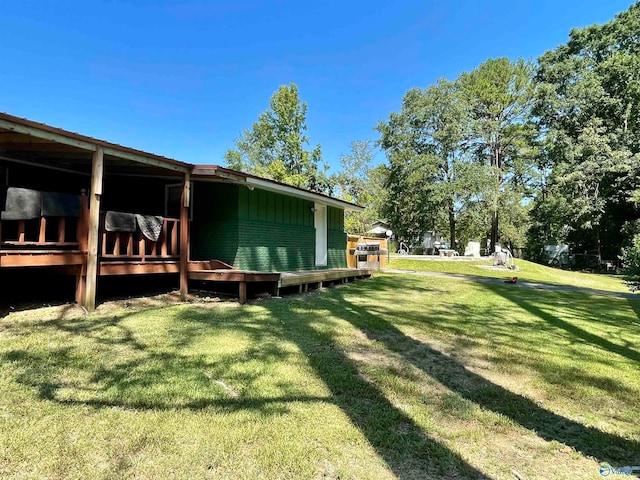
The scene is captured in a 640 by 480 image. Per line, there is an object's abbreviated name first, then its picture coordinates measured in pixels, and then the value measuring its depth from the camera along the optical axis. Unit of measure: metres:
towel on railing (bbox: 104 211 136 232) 6.08
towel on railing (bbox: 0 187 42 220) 5.11
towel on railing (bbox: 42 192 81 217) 5.41
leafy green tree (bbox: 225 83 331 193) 31.16
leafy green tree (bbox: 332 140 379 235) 33.97
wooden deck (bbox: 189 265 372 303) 6.98
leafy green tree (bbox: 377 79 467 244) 25.62
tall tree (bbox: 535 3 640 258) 20.84
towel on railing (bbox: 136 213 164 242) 6.54
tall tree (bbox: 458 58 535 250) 26.80
